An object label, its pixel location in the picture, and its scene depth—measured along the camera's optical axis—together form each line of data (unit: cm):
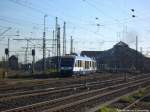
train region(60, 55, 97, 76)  5212
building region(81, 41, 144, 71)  12026
